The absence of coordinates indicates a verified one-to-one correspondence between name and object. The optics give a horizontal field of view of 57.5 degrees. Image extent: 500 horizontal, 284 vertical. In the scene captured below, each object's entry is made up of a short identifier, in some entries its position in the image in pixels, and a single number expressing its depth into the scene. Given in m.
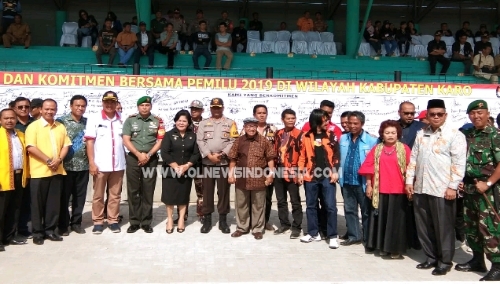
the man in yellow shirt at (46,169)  5.37
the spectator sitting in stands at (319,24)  15.64
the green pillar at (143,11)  13.27
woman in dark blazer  5.93
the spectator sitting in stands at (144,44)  12.49
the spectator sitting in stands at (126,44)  12.41
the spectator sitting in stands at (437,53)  13.70
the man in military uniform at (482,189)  4.27
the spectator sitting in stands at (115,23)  13.82
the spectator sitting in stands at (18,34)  13.40
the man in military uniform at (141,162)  5.98
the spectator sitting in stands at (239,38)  14.07
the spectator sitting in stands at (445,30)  15.30
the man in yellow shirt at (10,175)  5.07
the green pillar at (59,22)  15.97
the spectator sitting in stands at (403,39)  14.86
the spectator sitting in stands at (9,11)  13.56
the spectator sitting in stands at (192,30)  13.59
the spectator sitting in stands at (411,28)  15.16
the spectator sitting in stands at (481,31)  15.03
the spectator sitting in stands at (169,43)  12.80
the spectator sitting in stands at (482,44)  13.70
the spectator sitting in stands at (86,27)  13.98
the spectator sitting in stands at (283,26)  15.61
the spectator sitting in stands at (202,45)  12.60
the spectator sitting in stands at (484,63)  13.21
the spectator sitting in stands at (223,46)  12.86
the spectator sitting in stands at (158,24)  13.45
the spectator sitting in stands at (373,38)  14.77
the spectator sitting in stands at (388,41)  14.81
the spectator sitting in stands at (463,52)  14.05
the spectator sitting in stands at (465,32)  14.77
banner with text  8.44
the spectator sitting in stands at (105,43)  12.62
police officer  6.04
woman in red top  4.95
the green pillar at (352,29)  14.27
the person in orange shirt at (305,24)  15.48
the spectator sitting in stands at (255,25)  15.38
